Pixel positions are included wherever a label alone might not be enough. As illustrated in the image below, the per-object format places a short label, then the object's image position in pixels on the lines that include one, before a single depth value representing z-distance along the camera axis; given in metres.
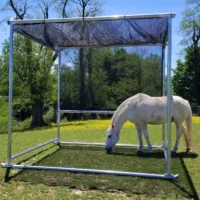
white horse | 7.27
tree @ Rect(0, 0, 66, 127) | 22.75
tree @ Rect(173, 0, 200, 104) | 36.81
